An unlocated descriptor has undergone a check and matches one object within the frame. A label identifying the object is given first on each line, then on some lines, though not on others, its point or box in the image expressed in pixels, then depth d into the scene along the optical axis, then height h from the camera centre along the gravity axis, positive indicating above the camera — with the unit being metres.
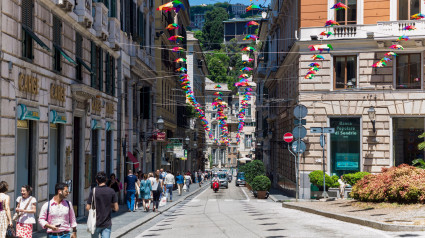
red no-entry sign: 31.00 -0.23
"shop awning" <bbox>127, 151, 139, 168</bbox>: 33.66 -1.33
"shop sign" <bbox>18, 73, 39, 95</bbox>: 16.42 +1.23
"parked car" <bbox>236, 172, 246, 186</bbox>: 74.06 -5.29
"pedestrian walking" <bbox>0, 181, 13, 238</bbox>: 11.38 -1.42
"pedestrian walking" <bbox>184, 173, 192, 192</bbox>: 52.34 -3.85
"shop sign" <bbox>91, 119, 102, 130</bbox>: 25.48 +0.30
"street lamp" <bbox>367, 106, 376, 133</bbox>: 34.66 +0.95
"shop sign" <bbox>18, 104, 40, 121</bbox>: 16.38 +0.48
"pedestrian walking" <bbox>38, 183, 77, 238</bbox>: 10.38 -1.32
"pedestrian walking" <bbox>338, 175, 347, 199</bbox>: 31.49 -2.61
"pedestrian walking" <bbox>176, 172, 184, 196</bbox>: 44.00 -3.30
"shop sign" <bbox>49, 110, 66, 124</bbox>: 19.47 +0.45
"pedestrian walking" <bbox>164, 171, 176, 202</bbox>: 34.41 -2.57
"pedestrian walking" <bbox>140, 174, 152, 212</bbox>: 27.00 -2.41
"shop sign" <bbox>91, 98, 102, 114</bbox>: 25.62 +1.04
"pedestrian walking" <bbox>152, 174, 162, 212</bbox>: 27.64 -2.50
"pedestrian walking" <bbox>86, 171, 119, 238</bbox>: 11.31 -1.25
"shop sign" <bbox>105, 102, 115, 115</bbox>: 28.56 +1.03
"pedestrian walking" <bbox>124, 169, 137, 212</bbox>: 26.87 -2.38
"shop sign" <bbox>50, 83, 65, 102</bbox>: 19.58 +1.20
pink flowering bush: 19.50 -1.68
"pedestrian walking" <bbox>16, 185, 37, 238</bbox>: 12.31 -1.53
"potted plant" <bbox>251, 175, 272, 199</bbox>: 40.53 -3.24
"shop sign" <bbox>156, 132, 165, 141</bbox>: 39.88 -0.25
